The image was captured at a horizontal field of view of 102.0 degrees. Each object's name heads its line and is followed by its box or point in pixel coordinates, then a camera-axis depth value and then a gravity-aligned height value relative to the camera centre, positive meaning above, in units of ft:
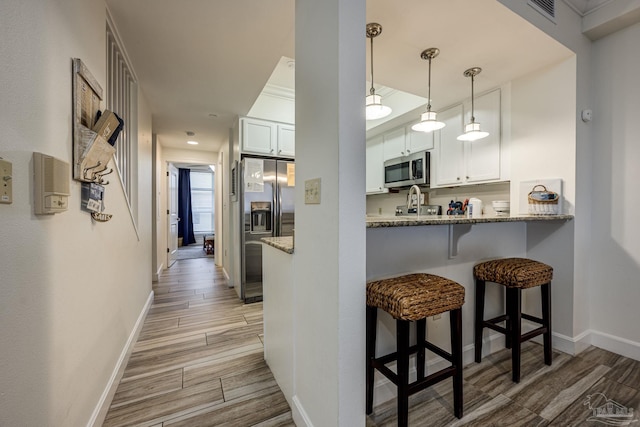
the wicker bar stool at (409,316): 3.98 -1.78
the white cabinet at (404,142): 10.66 +3.02
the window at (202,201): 29.89 +1.10
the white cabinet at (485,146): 8.14 +2.11
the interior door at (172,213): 17.49 -0.17
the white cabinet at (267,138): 11.12 +3.21
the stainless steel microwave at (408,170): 10.49 +1.73
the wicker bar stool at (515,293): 5.53 -1.92
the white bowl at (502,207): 7.85 +0.09
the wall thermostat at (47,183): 3.01 +0.33
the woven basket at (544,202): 6.66 +0.20
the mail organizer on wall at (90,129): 4.00 +1.39
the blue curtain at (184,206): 27.76 +0.43
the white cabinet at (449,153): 9.29 +2.14
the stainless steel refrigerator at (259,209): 10.96 +0.06
